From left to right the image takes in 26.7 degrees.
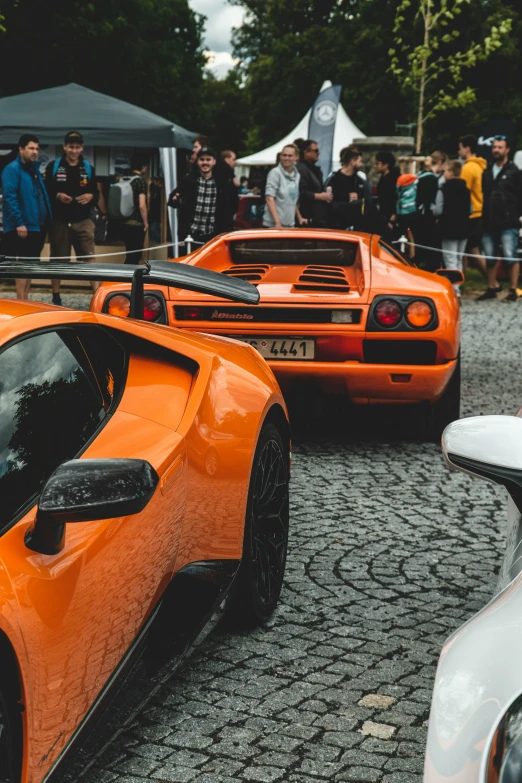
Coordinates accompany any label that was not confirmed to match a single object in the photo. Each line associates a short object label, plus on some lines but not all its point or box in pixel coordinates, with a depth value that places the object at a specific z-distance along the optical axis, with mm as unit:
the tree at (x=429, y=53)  21297
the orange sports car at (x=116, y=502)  2053
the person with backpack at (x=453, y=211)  13883
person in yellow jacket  15094
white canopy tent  30234
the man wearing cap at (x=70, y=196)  12008
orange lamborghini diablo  5914
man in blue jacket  10844
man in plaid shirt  11562
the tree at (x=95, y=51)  36562
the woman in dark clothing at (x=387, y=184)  14312
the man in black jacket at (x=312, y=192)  12938
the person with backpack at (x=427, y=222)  14094
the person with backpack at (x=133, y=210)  13547
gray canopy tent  15500
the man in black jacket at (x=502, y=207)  14648
